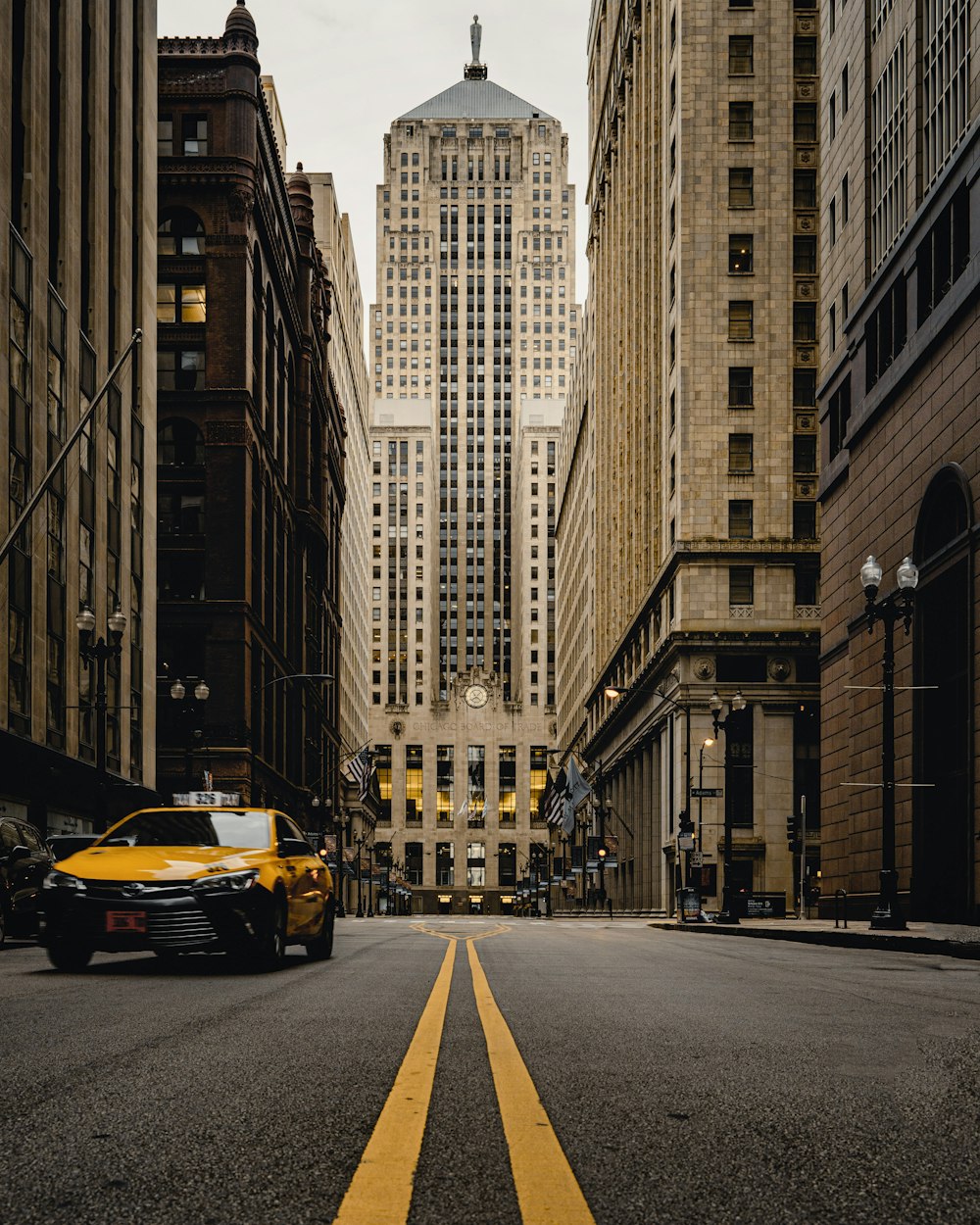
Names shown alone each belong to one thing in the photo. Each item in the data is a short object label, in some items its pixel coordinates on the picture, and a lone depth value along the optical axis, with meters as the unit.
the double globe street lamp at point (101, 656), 30.58
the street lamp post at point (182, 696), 38.00
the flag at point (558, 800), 78.44
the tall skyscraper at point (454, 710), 180.62
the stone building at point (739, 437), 64.81
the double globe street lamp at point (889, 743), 26.30
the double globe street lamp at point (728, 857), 41.53
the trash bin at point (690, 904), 46.94
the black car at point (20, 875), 18.23
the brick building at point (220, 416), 57.94
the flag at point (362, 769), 67.94
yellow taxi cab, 11.95
